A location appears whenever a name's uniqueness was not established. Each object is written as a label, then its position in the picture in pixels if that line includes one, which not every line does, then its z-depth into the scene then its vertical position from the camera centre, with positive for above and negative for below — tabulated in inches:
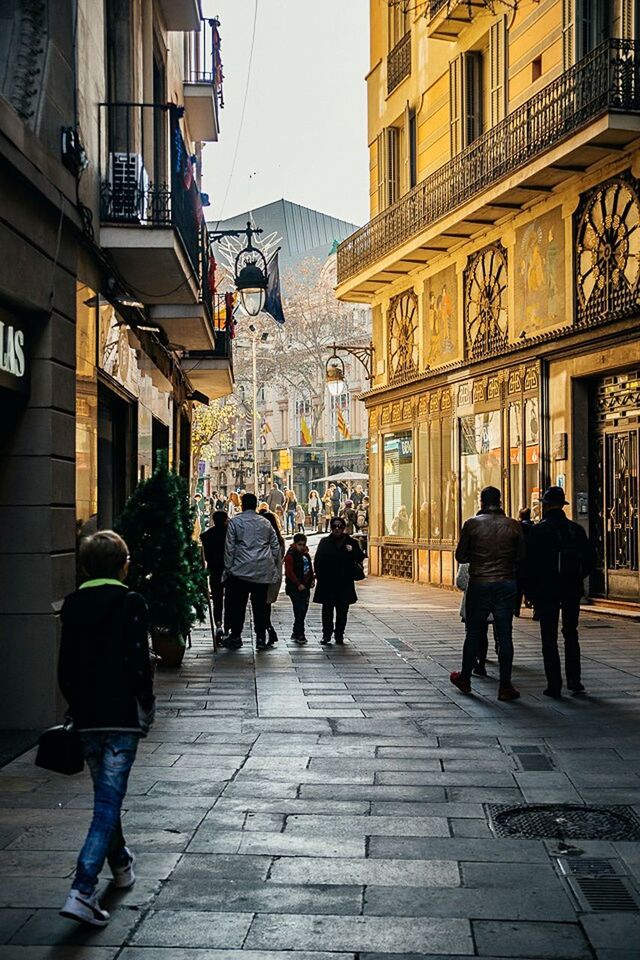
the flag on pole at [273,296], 1010.0 +184.6
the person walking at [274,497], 1384.1 +20.0
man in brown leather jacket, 422.6 -19.7
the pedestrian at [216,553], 629.3 -19.4
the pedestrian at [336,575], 589.3 -29.4
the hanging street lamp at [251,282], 748.6 +142.0
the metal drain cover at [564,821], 239.9 -62.4
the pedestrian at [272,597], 572.4 -38.1
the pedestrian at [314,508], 2107.5 +11.1
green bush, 485.4 -16.7
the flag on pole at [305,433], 2544.3 +168.9
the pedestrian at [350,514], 1319.4 +0.2
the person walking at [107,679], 198.2 -26.4
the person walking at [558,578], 418.0 -22.4
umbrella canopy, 1914.4 +58.6
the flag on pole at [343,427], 2375.7 +170.2
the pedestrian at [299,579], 602.9 -31.9
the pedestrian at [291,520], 1728.6 -8.1
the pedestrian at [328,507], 1825.3 +11.4
